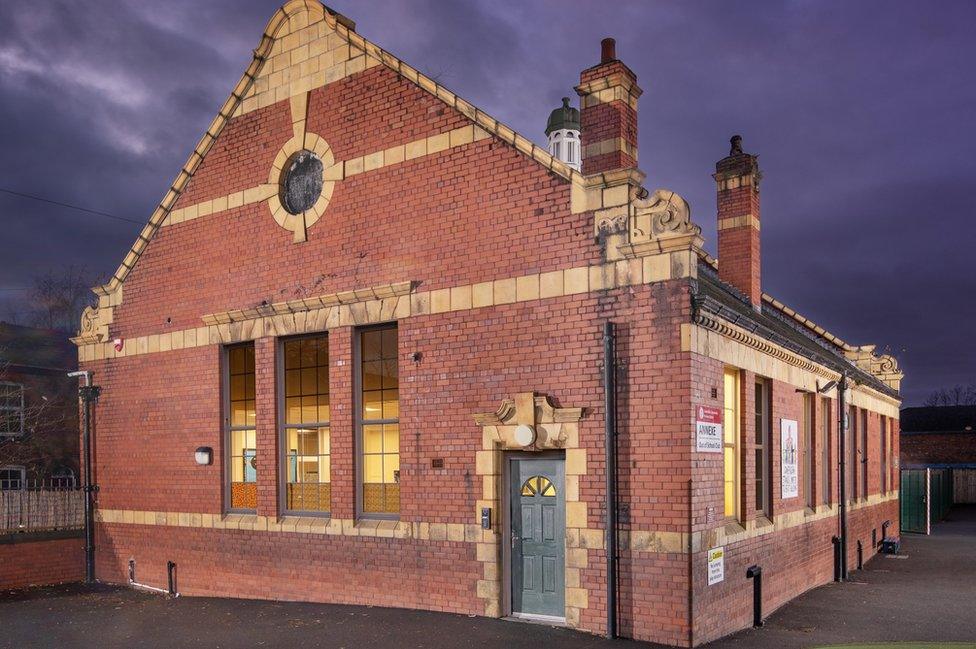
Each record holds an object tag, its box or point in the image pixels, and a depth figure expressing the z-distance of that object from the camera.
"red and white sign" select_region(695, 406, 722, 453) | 9.15
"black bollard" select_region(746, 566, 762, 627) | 10.50
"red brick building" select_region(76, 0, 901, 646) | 9.32
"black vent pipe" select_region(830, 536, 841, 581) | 14.77
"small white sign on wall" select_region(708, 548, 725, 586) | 9.24
